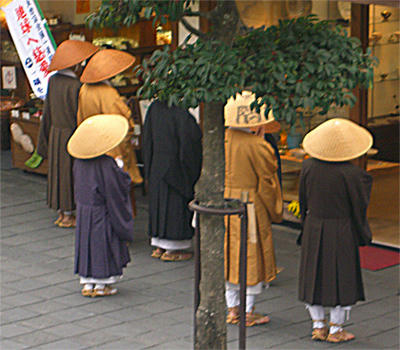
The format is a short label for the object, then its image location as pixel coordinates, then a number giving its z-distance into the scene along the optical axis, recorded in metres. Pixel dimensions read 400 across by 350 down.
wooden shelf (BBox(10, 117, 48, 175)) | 17.18
